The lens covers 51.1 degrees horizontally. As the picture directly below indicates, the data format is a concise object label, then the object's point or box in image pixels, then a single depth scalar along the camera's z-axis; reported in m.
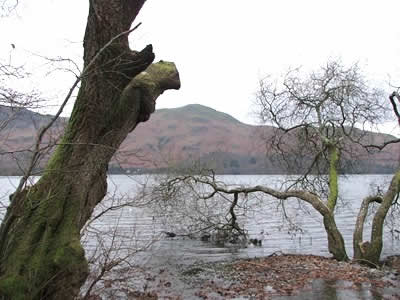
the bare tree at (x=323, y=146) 15.88
